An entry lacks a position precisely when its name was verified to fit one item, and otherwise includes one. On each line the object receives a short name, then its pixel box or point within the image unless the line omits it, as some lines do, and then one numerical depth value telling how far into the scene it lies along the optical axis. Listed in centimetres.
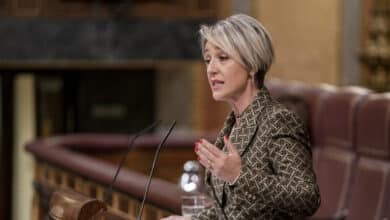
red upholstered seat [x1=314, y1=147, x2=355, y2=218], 866
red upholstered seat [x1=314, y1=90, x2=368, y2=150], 863
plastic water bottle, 586
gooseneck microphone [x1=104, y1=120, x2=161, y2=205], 445
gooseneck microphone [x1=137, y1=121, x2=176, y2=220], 409
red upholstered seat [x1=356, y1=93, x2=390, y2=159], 795
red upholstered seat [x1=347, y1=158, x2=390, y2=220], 792
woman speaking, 402
